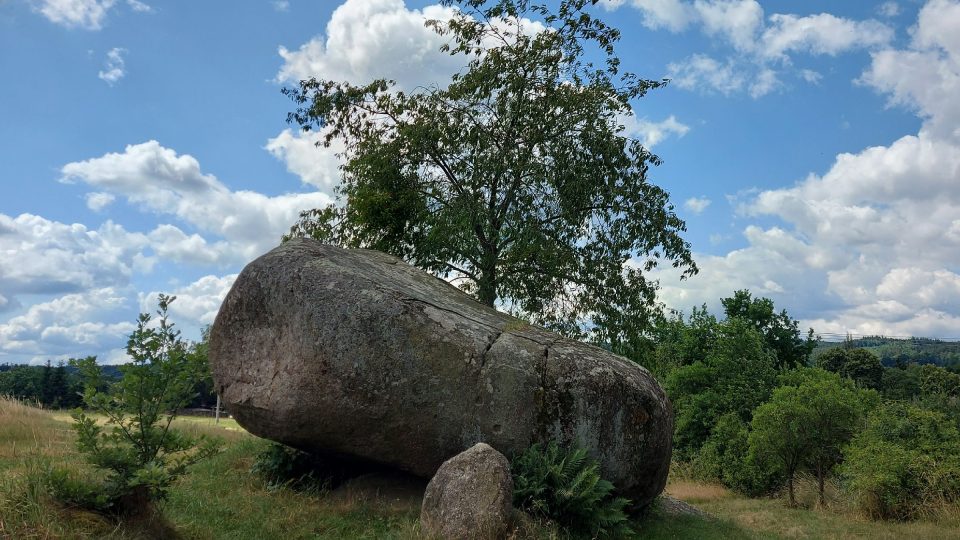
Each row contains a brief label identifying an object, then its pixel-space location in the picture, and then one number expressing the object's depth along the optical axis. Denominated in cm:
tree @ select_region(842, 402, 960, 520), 1808
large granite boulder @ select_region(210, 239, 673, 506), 1212
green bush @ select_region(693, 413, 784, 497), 2456
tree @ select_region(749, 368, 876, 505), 2067
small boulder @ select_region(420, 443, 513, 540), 1007
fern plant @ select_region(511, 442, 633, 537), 1170
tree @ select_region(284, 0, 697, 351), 2080
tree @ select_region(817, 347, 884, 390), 7150
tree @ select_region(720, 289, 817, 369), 4541
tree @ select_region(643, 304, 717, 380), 3481
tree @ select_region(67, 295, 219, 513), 893
